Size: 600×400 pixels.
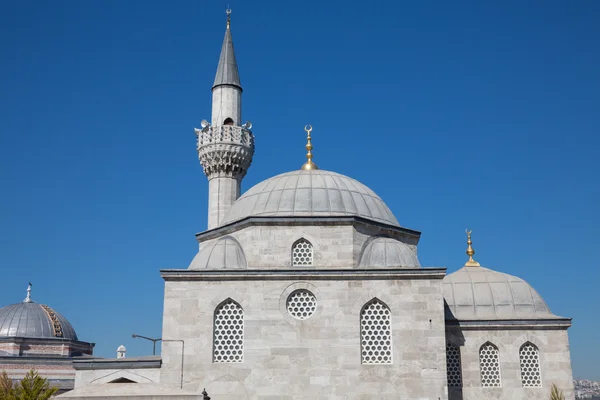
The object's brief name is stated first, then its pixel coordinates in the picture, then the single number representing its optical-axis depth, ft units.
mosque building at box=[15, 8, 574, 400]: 49.96
